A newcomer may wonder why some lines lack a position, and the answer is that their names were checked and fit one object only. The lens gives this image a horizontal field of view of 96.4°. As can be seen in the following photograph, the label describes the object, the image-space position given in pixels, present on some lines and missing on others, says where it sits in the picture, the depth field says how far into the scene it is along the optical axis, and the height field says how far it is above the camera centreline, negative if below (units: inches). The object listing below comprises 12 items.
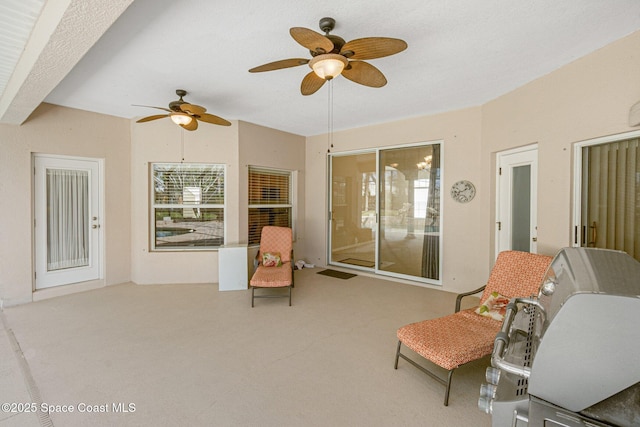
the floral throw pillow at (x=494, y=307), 97.1 -34.3
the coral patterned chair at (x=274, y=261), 146.2 -32.6
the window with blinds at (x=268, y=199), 207.5 +6.5
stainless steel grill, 31.2 -18.5
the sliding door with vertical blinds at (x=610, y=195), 95.1 +5.4
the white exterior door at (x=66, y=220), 157.2 -7.6
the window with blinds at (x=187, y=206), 186.9 +1.0
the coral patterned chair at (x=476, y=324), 77.7 -37.5
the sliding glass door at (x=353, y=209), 208.8 -0.6
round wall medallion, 162.4 +10.3
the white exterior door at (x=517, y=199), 133.2 +4.8
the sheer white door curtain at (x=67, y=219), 161.2 -6.9
